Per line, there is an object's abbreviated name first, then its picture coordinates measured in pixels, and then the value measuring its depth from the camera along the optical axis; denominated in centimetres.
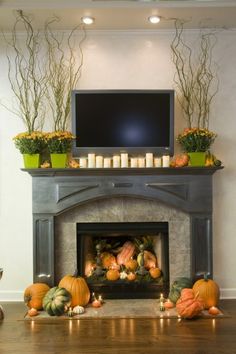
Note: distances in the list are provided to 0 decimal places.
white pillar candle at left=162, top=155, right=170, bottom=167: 351
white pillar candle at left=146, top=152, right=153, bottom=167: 351
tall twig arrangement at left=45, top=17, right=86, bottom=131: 374
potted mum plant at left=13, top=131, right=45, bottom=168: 344
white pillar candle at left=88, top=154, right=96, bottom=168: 351
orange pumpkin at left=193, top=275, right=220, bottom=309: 331
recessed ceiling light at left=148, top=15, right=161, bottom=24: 345
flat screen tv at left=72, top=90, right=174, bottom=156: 356
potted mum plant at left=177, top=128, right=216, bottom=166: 347
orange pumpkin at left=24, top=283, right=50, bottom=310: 332
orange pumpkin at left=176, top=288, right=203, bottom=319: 307
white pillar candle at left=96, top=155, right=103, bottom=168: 352
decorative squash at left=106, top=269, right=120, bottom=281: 365
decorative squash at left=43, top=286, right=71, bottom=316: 318
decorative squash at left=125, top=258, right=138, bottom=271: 373
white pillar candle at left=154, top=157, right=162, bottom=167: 353
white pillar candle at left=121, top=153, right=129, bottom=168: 351
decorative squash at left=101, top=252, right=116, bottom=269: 379
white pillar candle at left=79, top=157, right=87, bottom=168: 352
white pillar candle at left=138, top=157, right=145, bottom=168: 352
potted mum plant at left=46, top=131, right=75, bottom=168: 343
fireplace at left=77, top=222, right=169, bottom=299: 363
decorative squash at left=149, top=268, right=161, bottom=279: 367
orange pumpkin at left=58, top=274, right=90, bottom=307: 331
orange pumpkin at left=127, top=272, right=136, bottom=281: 364
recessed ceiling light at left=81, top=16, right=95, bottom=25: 345
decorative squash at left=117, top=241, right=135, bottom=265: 380
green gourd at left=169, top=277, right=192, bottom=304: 338
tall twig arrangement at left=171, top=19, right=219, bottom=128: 375
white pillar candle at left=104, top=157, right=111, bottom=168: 352
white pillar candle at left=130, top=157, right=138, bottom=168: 352
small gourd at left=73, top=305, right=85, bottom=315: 323
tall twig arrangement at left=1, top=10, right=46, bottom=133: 374
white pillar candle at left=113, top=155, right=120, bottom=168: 352
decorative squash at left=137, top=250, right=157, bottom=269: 378
